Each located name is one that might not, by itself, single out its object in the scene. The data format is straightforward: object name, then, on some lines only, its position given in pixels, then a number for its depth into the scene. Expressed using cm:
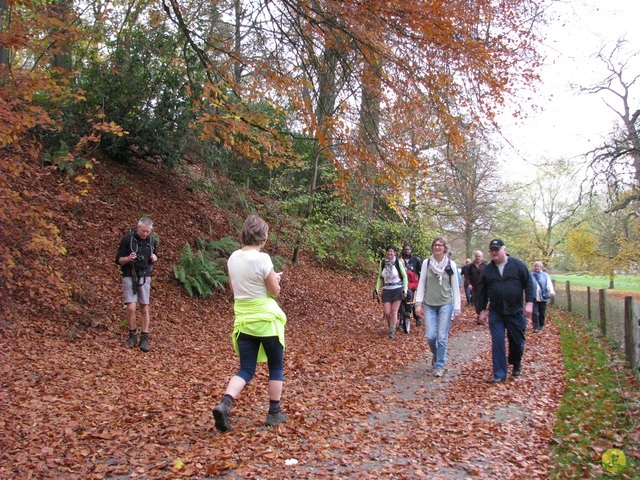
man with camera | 749
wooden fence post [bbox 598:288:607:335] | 1142
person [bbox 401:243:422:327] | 1184
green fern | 1060
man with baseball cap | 709
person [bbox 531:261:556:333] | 1263
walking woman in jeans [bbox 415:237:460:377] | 762
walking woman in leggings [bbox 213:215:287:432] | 459
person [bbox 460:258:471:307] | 1717
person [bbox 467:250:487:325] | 1404
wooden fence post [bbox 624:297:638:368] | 755
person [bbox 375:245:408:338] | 1060
